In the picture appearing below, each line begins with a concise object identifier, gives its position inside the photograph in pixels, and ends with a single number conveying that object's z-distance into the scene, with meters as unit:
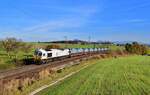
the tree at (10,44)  38.09
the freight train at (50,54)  27.00
